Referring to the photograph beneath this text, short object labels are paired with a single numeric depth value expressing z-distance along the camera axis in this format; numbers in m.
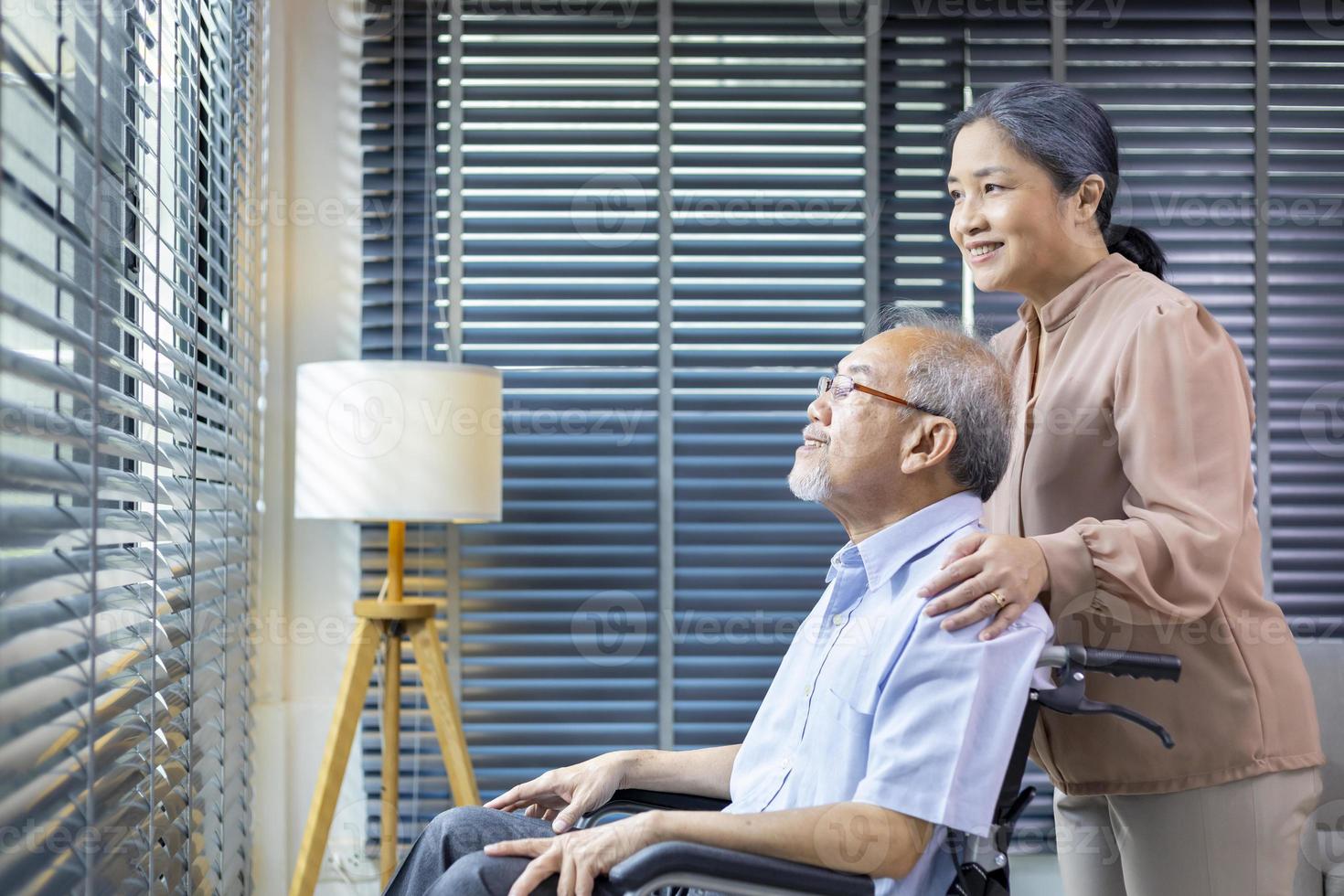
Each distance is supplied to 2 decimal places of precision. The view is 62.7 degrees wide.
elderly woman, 1.51
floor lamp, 2.48
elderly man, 1.41
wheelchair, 1.30
